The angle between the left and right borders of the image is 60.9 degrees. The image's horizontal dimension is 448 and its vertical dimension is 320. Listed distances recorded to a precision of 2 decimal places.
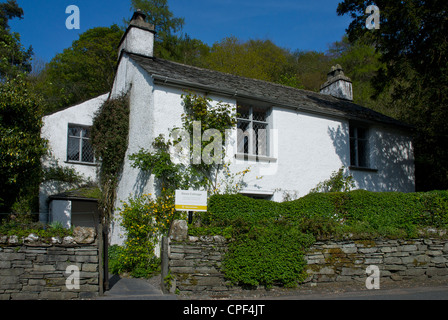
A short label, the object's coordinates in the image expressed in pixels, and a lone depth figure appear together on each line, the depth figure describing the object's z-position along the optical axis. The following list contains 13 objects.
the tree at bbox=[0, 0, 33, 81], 18.77
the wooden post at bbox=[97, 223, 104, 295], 8.05
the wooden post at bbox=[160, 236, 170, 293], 8.29
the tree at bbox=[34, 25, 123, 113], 28.97
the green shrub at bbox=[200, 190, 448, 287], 8.62
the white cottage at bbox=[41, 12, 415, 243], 12.48
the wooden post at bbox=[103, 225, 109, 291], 8.52
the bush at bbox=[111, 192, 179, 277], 10.78
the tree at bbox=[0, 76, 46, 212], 12.64
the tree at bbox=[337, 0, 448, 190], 12.52
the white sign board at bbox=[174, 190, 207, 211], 8.81
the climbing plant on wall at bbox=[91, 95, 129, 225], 13.97
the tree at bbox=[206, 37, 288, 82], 33.50
